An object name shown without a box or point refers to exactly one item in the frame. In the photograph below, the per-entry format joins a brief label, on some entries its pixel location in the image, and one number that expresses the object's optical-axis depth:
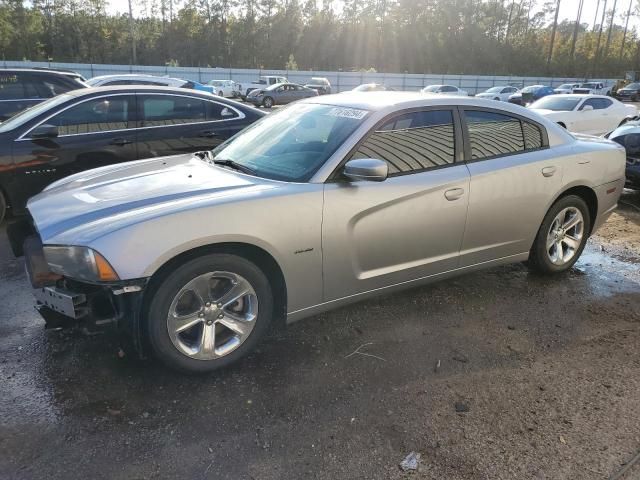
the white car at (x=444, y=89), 29.66
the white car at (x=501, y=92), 33.41
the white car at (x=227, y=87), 35.22
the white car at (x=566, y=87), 34.17
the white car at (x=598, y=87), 41.66
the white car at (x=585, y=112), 13.29
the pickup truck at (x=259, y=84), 35.95
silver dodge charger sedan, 2.71
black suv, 8.55
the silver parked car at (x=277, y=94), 30.42
